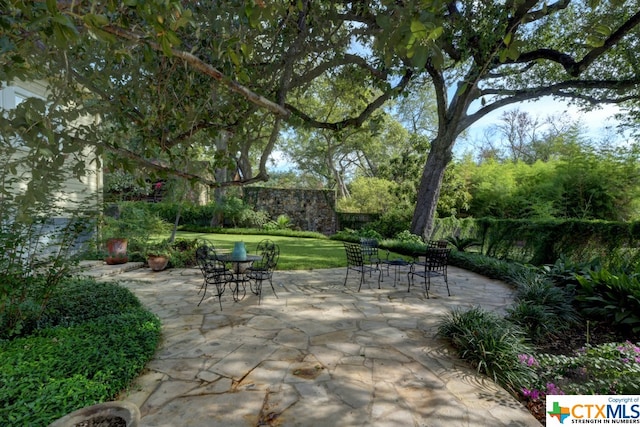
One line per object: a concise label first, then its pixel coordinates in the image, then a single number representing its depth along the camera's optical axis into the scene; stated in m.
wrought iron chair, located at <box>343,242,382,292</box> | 6.00
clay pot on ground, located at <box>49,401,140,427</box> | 1.68
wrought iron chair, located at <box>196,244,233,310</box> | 4.86
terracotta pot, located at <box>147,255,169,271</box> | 7.28
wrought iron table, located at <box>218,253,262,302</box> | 5.08
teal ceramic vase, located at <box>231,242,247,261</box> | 5.63
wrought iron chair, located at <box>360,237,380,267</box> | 7.18
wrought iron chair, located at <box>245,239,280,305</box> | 5.05
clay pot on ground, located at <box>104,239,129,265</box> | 7.33
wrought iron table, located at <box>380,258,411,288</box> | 6.20
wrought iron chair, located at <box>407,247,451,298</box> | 5.68
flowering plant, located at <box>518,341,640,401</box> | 2.49
